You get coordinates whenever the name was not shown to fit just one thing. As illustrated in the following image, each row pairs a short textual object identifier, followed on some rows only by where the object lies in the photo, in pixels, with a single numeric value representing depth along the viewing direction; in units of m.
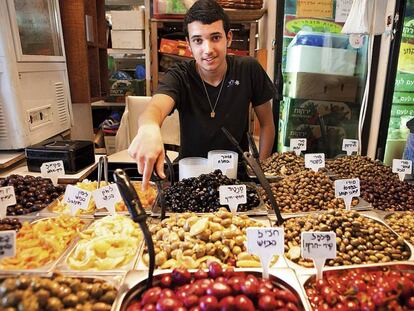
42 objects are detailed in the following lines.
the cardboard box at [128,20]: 4.02
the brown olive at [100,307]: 0.85
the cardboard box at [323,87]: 3.58
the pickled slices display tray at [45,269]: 1.04
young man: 1.91
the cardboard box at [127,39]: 4.16
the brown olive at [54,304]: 0.79
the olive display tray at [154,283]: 0.90
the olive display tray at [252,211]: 1.48
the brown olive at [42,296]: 0.79
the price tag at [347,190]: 1.55
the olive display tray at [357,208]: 1.52
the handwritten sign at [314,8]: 3.38
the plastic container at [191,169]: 1.76
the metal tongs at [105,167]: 1.65
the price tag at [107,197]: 1.45
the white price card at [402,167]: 1.99
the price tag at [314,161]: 2.02
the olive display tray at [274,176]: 1.98
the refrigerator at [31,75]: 2.05
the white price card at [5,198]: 1.47
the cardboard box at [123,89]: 4.33
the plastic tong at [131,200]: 0.86
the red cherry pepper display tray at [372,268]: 1.05
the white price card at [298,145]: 2.45
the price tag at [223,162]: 1.76
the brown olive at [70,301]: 0.83
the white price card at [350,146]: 2.48
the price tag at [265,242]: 1.02
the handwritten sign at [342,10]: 3.29
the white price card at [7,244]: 0.97
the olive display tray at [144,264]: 1.13
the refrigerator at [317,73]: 3.39
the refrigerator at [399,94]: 2.89
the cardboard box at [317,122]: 3.69
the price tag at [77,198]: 1.48
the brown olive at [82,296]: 0.87
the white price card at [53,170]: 1.91
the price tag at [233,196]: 1.45
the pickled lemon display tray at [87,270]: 1.03
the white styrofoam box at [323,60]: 3.53
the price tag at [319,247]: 1.04
